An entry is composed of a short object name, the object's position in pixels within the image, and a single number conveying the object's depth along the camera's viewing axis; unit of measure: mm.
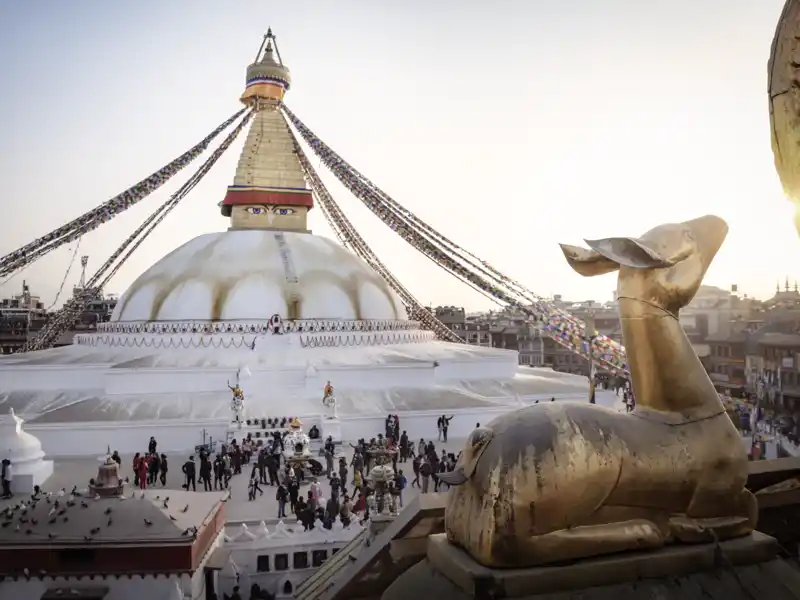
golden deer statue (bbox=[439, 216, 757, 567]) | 2596
